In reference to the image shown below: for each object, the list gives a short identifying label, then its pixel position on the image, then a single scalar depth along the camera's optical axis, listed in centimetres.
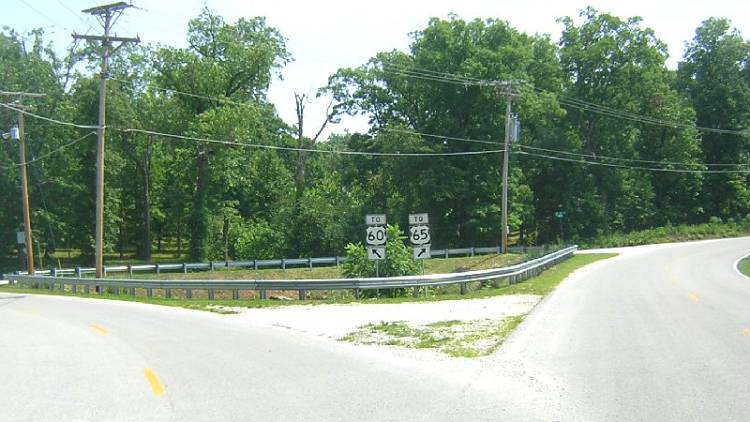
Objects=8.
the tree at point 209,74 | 4706
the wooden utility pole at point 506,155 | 4192
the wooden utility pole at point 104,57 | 2911
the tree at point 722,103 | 7306
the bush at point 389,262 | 2619
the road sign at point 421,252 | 2295
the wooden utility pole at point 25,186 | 3431
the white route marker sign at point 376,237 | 2284
